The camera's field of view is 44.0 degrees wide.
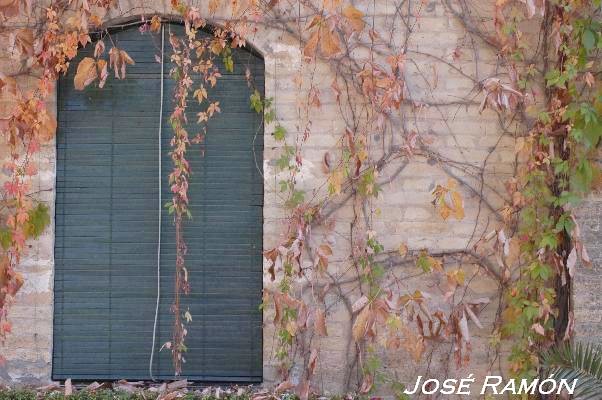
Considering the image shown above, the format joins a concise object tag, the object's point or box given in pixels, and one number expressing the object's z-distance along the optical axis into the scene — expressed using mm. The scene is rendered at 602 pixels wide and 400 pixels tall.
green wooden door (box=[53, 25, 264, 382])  4777
